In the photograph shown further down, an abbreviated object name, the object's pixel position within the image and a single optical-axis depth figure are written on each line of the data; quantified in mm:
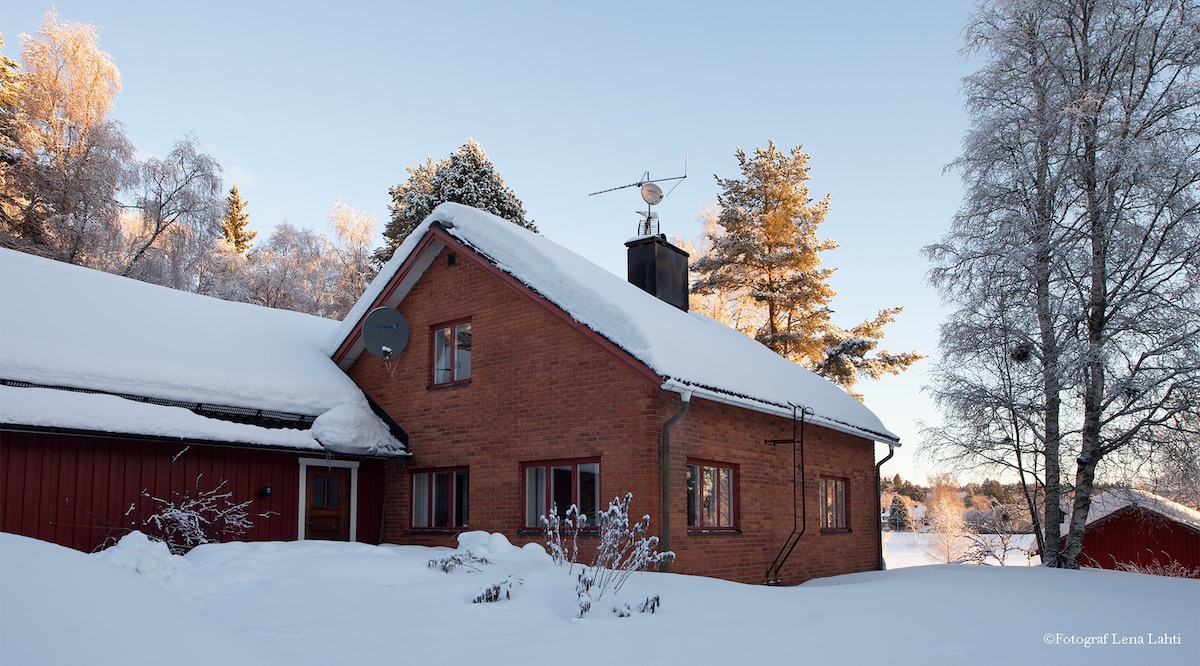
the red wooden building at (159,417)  9594
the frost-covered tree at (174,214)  23234
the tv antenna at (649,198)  15680
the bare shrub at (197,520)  10398
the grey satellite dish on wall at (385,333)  13133
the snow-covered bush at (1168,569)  21706
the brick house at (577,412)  10500
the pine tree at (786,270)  27062
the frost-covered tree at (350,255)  31562
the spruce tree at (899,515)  69750
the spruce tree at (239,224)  47394
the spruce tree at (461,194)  27250
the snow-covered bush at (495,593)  6508
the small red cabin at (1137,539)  24125
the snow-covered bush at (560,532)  7680
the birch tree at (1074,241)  13797
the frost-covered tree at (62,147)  22203
